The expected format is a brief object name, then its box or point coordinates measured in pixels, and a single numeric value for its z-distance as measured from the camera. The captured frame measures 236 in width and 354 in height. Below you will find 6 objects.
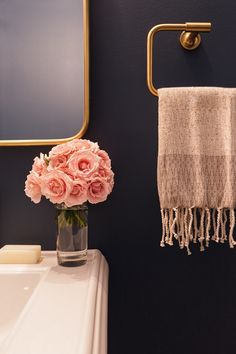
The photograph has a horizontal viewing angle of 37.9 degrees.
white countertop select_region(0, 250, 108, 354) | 0.43
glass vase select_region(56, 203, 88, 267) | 0.80
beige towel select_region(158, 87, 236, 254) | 0.83
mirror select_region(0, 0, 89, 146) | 0.97
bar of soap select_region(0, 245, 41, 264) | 0.84
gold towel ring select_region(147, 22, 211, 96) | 0.85
